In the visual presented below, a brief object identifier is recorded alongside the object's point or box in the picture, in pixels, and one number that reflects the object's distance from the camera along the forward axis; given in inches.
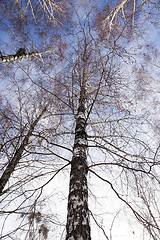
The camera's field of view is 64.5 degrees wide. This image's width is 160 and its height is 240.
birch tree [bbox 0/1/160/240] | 55.9
